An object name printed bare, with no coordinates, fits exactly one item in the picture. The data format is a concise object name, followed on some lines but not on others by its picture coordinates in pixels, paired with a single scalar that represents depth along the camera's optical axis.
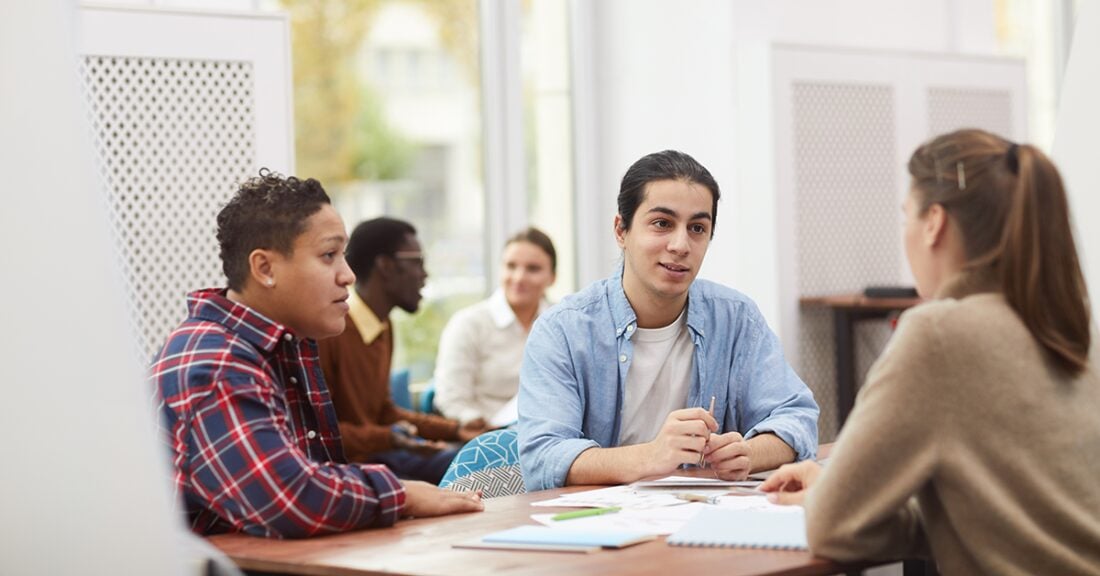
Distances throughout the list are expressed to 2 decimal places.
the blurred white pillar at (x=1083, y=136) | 3.08
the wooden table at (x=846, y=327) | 6.03
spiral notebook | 2.00
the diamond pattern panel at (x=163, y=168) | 4.09
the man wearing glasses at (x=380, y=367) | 4.31
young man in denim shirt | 2.88
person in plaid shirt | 2.12
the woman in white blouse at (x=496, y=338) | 5.18
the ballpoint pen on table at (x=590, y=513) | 2.24
